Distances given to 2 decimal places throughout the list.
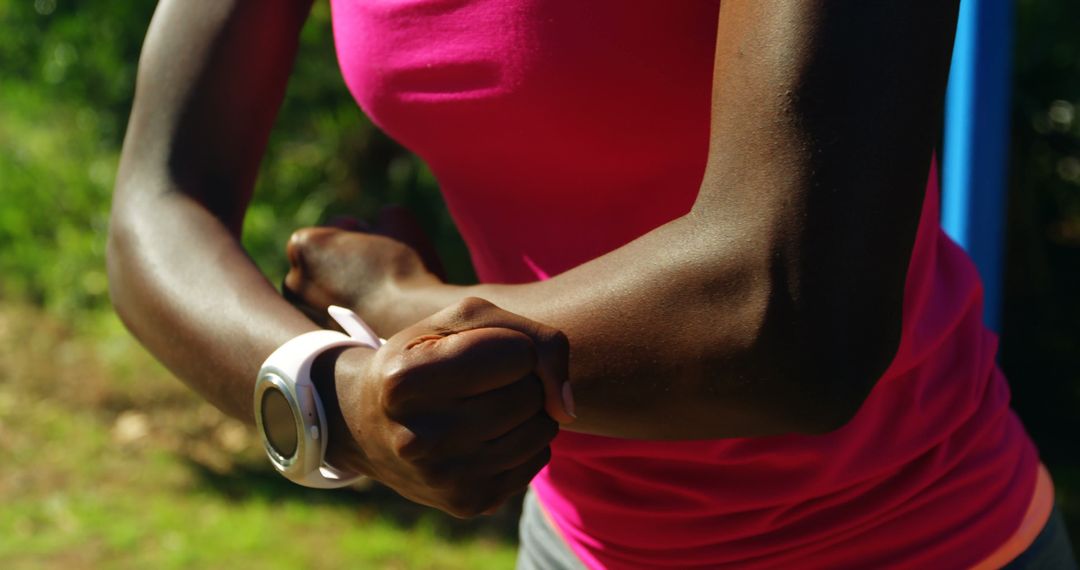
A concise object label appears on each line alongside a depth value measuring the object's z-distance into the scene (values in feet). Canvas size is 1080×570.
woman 3.11
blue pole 6.68
